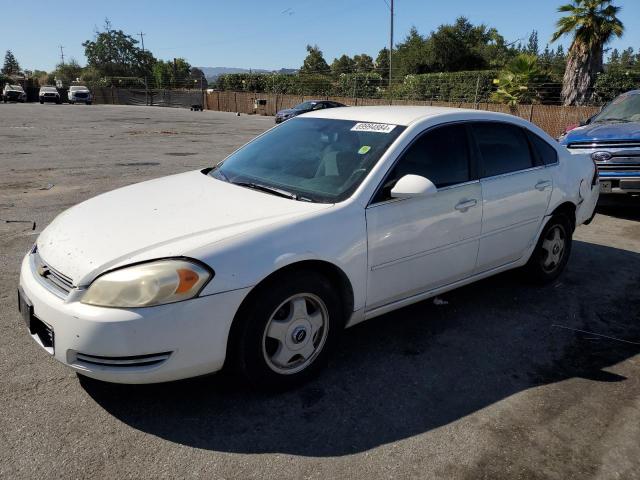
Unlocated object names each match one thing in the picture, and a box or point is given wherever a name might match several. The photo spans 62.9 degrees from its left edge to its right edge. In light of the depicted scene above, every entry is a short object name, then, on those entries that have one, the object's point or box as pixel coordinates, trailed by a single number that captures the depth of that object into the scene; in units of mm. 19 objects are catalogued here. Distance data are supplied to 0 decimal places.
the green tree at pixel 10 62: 140875
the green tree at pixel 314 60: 103094
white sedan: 2496
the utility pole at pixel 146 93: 59281
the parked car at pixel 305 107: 27011
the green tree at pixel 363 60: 110669
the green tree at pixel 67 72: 98688
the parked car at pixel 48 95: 49156
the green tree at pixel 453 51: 53375
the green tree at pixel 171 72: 72356
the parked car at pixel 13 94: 49806
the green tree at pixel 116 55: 101375
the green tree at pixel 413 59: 55062
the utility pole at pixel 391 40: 26516
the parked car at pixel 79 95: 50719
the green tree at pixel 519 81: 24250
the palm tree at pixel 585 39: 21484
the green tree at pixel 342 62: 109562
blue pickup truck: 7219
